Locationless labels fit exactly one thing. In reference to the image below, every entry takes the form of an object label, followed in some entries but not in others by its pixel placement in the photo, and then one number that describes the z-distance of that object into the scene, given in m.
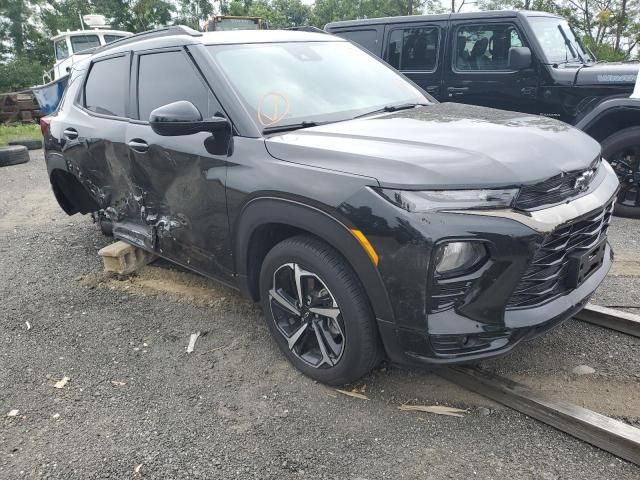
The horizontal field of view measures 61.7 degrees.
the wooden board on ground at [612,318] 3.20
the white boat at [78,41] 15.52
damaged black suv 2.27
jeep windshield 6.45
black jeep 5.51
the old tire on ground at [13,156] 9.58
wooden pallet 16.91
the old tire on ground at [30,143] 11.93
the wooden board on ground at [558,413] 2.31
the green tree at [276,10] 35.25
